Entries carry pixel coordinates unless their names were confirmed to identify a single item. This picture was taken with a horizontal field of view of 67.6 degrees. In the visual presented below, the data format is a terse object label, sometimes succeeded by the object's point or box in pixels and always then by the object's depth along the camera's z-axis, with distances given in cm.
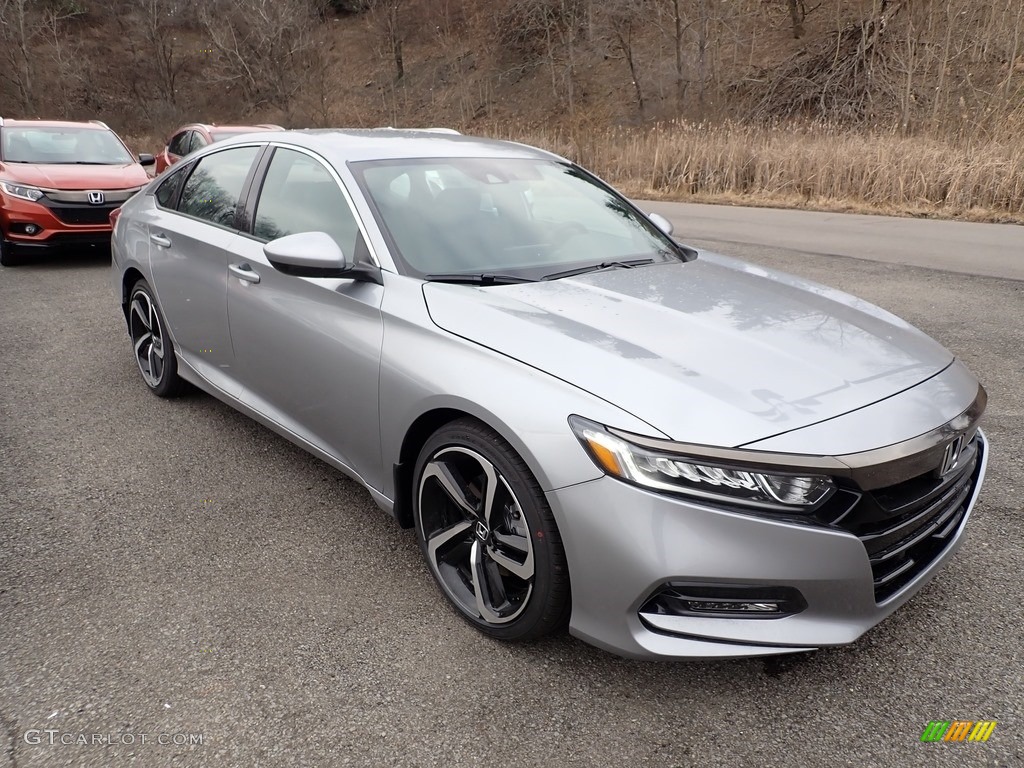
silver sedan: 203
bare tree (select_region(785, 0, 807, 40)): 2970
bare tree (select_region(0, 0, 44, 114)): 3884
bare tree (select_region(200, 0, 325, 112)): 4181
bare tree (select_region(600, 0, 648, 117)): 3178
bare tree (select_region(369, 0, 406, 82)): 4200
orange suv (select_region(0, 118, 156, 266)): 882
